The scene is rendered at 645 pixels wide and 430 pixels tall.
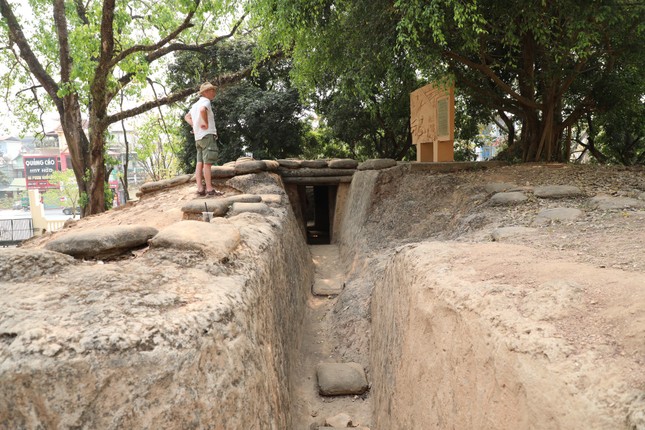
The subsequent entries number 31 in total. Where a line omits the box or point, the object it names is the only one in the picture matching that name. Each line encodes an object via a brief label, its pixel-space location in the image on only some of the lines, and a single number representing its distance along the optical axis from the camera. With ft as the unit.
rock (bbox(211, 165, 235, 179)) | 23.50
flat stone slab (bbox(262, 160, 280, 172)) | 27.91
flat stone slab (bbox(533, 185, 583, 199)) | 15.65
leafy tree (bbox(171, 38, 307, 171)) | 45.52
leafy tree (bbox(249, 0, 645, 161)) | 16.60
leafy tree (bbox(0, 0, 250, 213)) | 25.73
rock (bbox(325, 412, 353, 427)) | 10.79
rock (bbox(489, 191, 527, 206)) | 15.67
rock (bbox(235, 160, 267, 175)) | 24.35
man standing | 16.83
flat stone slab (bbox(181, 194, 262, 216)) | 14.87
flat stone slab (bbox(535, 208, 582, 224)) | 12.48
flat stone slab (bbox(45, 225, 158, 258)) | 8.45
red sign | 62.64
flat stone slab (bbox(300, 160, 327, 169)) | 32.12
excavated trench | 4.90
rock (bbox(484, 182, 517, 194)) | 17.33
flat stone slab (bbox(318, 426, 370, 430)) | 10.39
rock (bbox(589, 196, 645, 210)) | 13.17
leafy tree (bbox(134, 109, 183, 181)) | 38.01
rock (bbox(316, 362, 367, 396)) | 12.07
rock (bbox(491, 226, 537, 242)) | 11.41
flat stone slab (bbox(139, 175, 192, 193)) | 23.97
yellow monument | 24.49
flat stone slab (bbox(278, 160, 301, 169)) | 32.04
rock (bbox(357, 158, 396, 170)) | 25.45
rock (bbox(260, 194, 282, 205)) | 19.53
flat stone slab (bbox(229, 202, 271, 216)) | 15.24
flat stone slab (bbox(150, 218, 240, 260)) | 8.68
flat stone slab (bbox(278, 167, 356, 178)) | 32.04
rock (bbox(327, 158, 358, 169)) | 31.96
